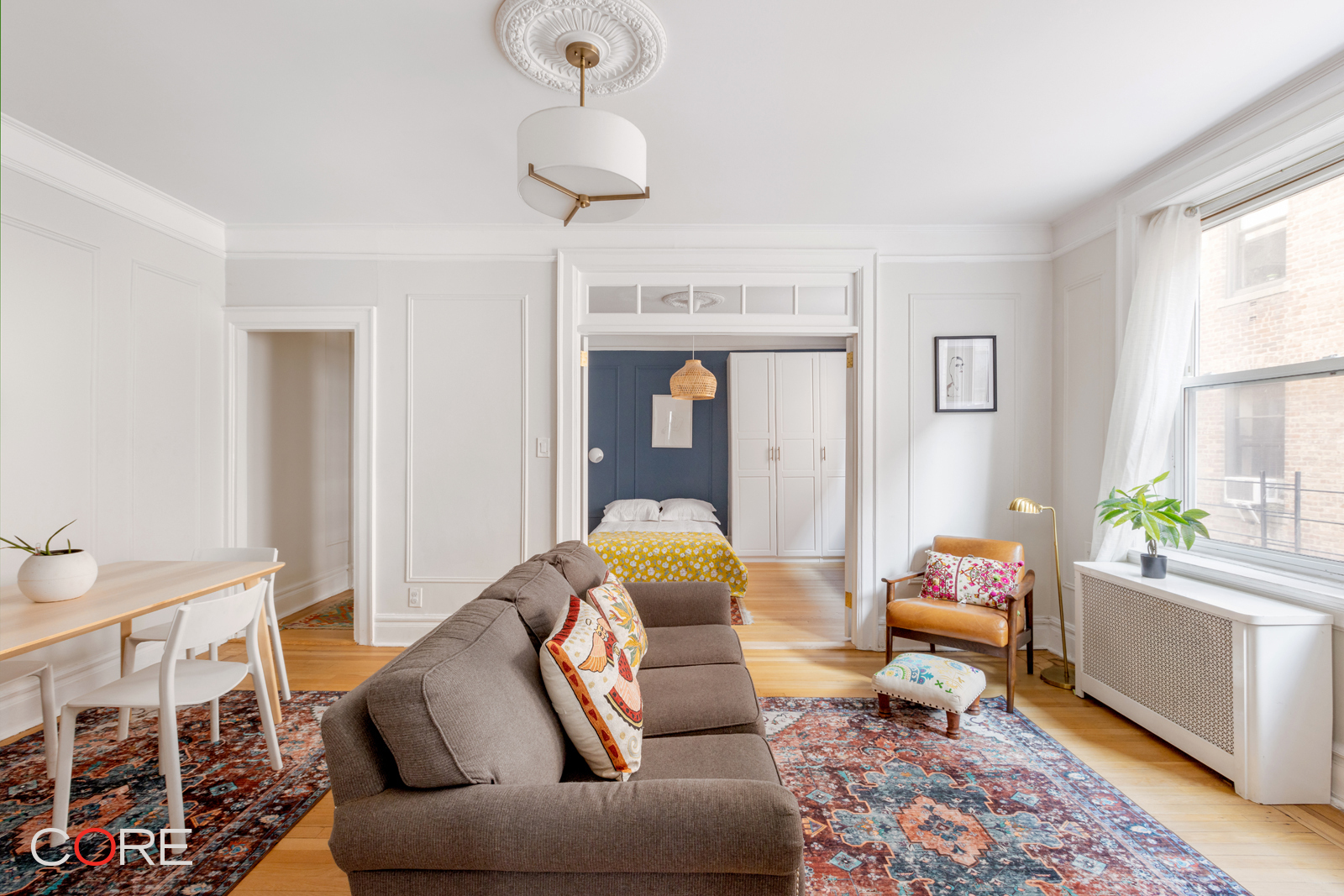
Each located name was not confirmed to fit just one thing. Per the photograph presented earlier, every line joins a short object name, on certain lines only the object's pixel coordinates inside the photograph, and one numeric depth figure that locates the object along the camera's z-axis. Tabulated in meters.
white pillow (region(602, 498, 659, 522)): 6.07
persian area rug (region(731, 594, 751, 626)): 4.29
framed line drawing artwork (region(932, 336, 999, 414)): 3.78
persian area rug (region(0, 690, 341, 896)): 1.80
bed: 4.25
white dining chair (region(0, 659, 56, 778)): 2.19
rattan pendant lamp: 5.54
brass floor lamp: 3.21
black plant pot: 2.69
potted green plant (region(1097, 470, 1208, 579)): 2.62
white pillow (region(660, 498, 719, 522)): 6.05
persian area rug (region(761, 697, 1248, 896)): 1.78
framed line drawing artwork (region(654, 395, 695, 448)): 6.66
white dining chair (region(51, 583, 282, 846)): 1.90
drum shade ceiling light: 1.78
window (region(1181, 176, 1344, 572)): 2.30
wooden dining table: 1.84
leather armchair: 3.03
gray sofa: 1.13
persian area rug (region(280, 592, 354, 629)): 4.23
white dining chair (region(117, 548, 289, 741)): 2.56
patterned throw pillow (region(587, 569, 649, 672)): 2.00
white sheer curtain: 2.87
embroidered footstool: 2.63
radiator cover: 2.16
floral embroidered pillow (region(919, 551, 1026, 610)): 3.26
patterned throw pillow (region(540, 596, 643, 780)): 1.47
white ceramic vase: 2.13
